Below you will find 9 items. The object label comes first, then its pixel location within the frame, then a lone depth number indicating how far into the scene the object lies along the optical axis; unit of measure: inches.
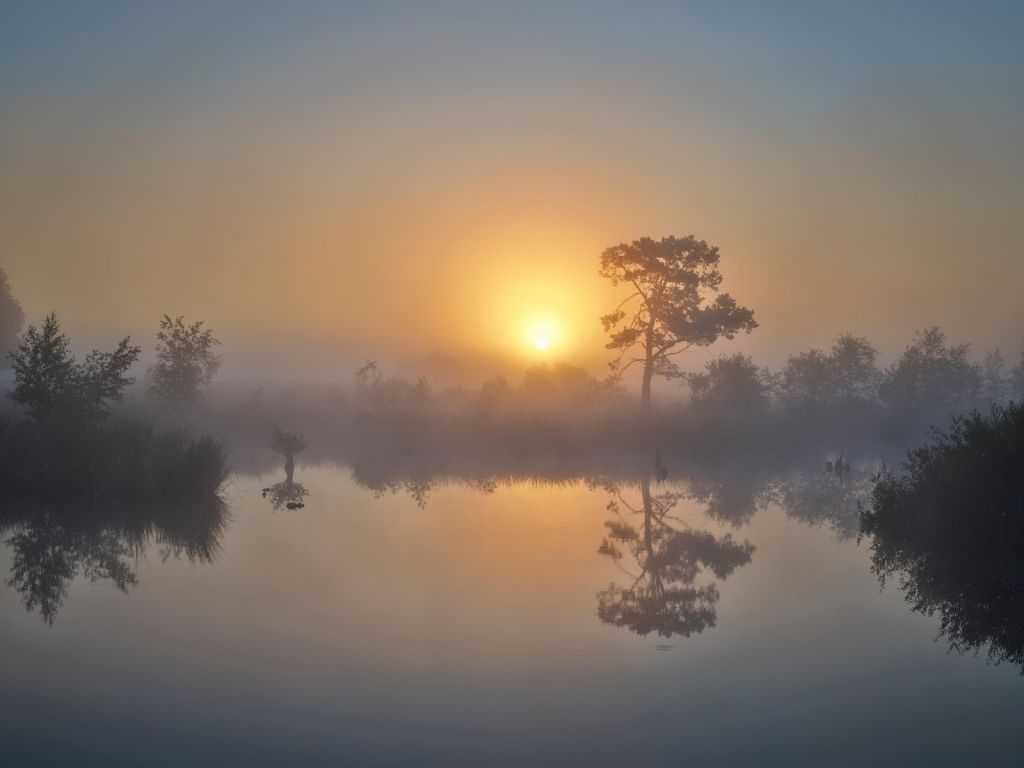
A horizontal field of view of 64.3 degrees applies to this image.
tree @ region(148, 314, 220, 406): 1834.4
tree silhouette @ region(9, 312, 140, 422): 1000.2
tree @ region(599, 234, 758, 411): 1955.0
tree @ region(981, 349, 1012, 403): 2987.2
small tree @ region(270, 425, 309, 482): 1273.4
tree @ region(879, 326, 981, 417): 2513.5
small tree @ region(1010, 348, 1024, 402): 3203.7
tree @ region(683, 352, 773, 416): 2171.5
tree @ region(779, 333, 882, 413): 2456.9
